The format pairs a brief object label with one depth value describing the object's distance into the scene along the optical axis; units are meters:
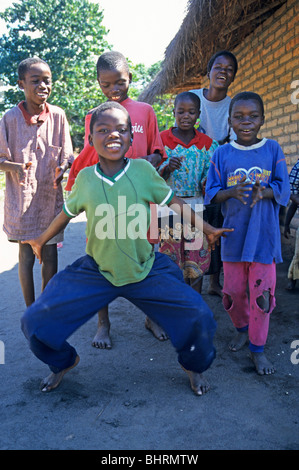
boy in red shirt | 2.63
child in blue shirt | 2.46
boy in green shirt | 2.08
